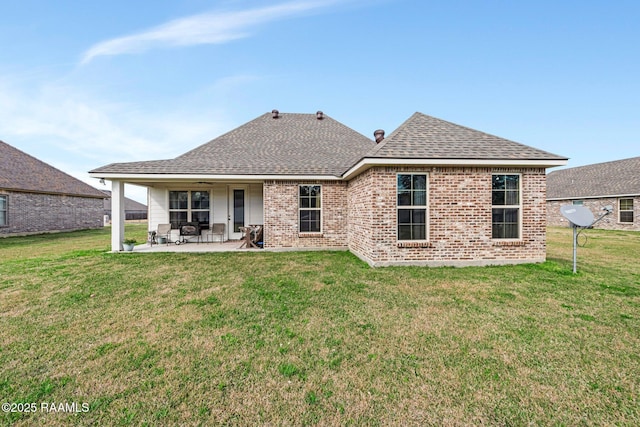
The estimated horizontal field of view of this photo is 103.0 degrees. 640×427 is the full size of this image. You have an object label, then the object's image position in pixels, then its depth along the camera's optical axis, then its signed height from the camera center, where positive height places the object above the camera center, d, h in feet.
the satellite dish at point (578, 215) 21.06 -0.29
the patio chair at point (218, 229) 37.83 -2.57
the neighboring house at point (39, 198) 51.70 +3.17
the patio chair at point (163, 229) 36.88 -2.49
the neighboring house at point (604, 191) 61.82 +5.68
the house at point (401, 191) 23.03 +2.10
